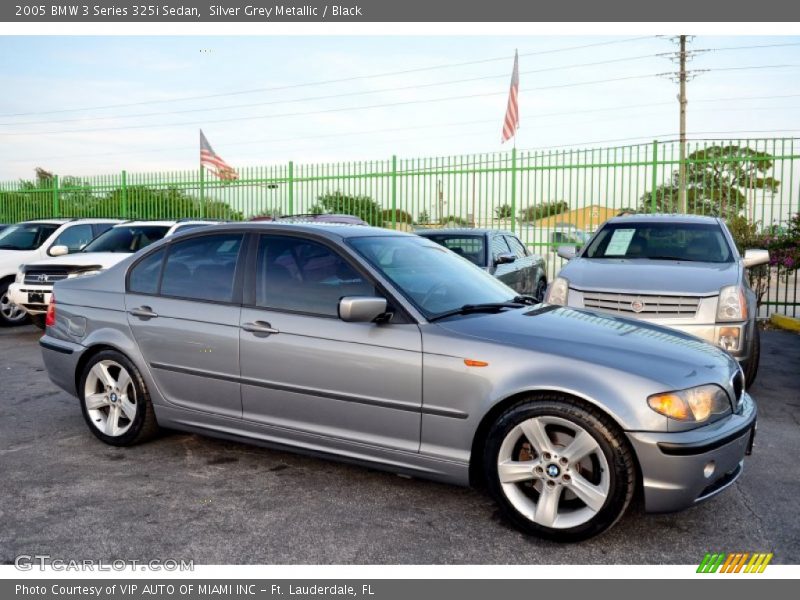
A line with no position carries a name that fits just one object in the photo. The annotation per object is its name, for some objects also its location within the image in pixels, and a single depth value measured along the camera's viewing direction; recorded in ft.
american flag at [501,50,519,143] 63.72
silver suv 20.21
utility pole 101.45
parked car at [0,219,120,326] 35.99
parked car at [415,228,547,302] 31.38
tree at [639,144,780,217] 41.65
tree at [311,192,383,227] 54.08
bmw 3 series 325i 11.07
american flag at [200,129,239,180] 66.31
